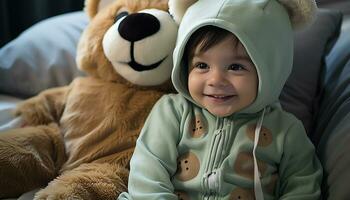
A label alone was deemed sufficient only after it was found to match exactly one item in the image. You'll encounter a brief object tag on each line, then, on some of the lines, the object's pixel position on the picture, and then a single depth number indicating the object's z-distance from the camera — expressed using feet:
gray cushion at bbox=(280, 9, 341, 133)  4.09
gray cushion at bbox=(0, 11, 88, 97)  4.75
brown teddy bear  3.68
